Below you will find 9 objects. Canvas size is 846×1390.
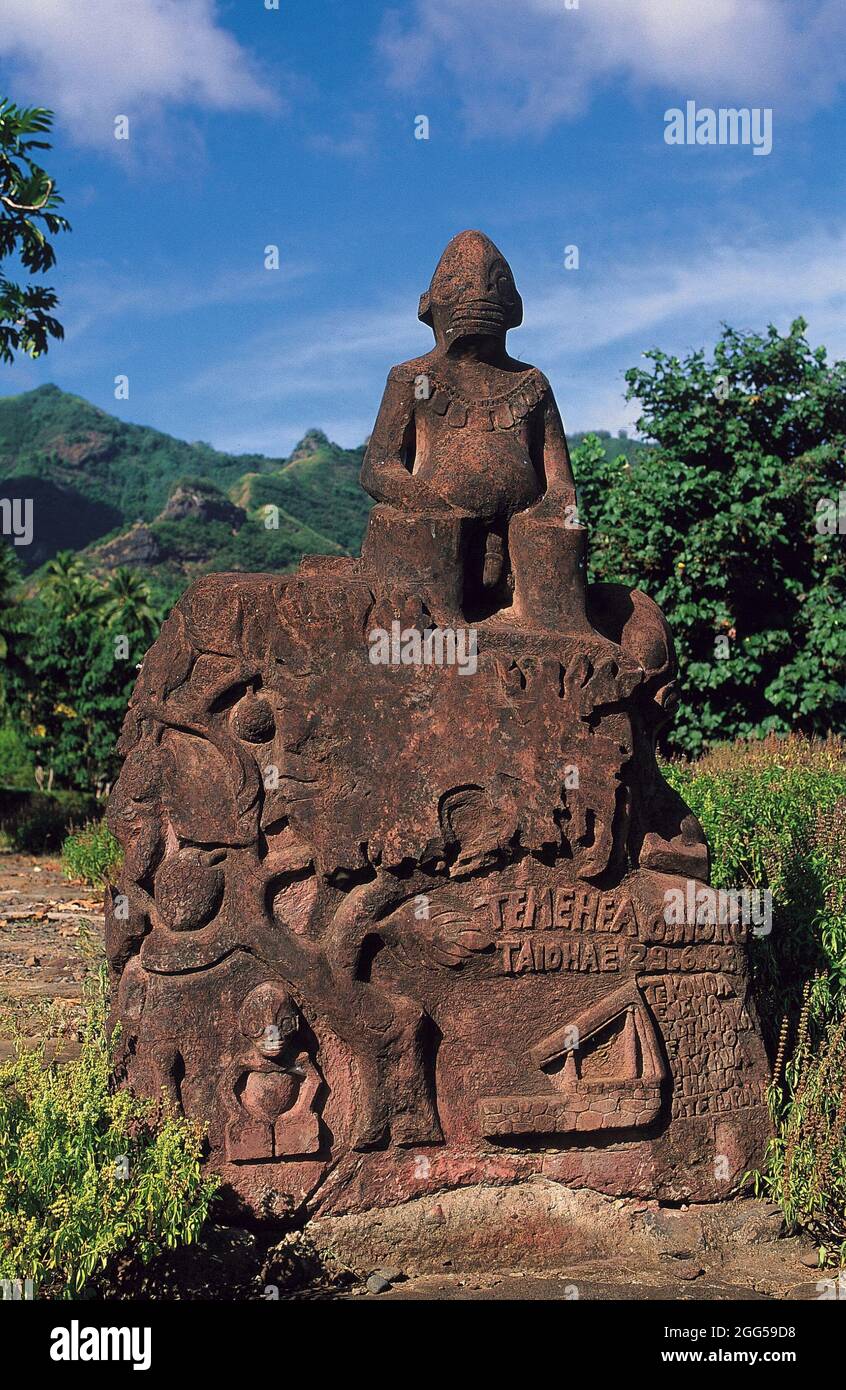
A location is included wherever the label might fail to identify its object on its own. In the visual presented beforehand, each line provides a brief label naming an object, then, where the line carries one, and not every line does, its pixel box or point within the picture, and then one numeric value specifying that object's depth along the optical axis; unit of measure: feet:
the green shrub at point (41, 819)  53.67
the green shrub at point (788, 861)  20.33
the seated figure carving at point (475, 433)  16.40
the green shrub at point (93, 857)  39.45
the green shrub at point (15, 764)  81.87
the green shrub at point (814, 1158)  14.82
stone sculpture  14.70
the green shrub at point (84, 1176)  11.89
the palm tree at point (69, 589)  74.49
